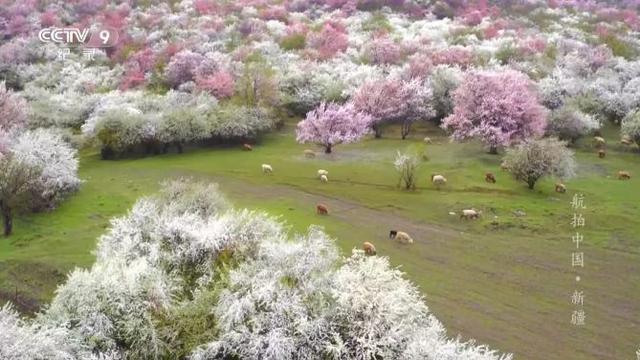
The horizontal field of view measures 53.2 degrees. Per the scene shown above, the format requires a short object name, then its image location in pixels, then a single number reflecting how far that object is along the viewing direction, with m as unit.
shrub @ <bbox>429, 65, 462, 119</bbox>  69.94
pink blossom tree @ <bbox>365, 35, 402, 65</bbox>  89.44
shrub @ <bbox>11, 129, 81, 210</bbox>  42.97
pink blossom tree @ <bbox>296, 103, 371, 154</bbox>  59.38
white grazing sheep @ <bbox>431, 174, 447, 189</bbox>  49.56
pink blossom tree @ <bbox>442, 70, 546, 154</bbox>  57.19
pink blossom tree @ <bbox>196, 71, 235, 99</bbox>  74.25
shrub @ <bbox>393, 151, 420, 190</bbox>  49.00
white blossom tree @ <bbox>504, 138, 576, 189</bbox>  46.28
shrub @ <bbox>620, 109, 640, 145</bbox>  59.25
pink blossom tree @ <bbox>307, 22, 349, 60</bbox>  95.57
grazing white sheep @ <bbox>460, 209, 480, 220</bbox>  42.34
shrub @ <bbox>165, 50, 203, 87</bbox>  83.44
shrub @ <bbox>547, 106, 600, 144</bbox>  61.30
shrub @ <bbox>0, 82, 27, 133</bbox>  59.06
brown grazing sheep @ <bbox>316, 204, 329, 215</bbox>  42.84
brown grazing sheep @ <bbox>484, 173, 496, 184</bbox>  50.00
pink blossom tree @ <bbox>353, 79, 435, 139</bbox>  66.12
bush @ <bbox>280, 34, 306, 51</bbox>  101.81
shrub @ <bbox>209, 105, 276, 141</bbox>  62.59
